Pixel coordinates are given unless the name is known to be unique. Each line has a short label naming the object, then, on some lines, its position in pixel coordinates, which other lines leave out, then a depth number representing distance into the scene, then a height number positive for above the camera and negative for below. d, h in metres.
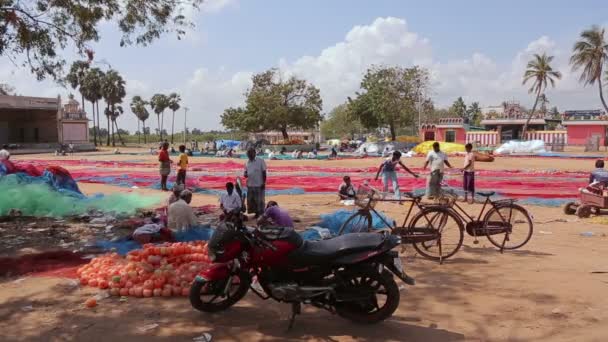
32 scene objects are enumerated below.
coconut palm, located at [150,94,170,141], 84.12 +6.14
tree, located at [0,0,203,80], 9.73 +2.24
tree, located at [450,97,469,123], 92.08 +6.49
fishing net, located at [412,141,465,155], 40.12 -0.35
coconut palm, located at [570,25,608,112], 47.88 +8.57
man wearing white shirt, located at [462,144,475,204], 13.47 -0.75
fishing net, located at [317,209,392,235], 8.50 -1.39
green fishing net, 10.98 -1.40
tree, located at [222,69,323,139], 53.22 +3.67
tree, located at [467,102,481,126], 90.88 +5.83
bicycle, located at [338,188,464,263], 7.27 -1.27
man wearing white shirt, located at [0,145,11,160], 12.95 -0.44
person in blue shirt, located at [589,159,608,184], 11.03 -0.64
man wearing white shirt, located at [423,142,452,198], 12.52 -0.61
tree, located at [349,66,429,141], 53.31 +5.06
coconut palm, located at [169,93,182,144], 85.12 +6.24
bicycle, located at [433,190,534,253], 7.77 -1.19
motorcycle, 4.80 -1.20
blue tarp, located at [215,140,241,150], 52.44 -0.34
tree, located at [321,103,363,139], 101.06 +3.16
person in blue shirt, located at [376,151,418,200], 13.11 -0.77
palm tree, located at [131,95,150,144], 86.00 +5.33
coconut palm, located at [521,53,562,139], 56.19 +7.93
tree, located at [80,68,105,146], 66.75 +6.67
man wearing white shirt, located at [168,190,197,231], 8.67 -1.30
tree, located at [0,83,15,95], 59.53 +6.18
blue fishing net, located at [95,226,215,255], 8.08 -1.67
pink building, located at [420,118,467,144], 58.91 +1.57
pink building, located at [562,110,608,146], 52.62 +2.11
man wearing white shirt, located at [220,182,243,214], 9.55 -1.12
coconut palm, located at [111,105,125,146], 72.19 +3.69
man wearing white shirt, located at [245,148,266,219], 10.90 -0.88
